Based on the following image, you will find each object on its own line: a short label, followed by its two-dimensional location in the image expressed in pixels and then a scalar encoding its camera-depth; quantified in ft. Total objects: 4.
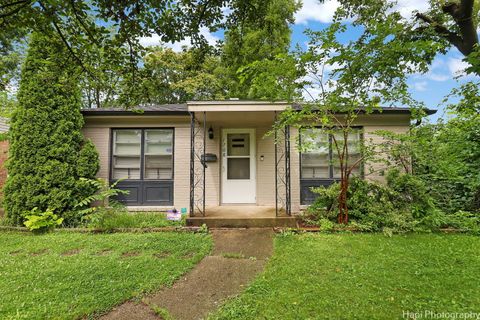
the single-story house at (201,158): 21.30
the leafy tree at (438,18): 21.40
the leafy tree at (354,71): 12.84
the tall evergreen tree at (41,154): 17.83
